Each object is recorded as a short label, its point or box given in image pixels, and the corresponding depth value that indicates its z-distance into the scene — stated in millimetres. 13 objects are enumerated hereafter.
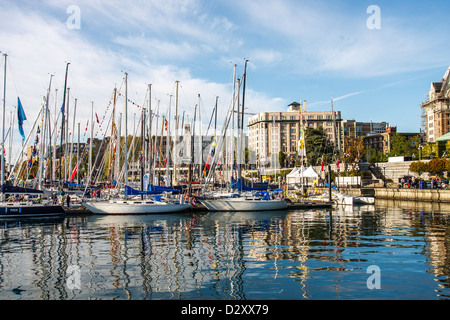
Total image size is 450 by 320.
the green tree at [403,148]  118688
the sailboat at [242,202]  44125
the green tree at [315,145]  117312
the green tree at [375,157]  119944
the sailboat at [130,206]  40688
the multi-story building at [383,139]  150625
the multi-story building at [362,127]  173750
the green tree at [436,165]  71562
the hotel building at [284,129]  164750
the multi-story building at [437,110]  125500
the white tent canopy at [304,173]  57359
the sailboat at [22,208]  36344
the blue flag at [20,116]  39781
